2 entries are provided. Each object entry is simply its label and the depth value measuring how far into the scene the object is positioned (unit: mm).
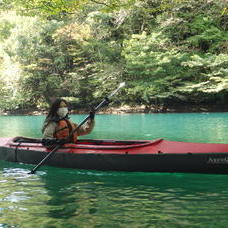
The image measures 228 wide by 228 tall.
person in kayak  6408
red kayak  5277
